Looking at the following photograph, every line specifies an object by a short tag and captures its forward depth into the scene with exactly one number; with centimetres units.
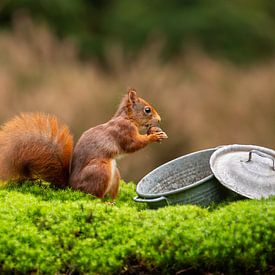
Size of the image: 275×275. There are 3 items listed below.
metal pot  905
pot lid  873
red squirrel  969
